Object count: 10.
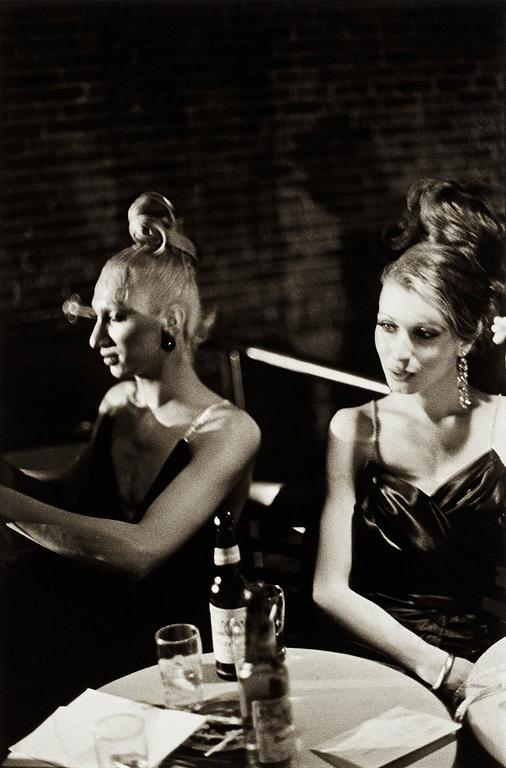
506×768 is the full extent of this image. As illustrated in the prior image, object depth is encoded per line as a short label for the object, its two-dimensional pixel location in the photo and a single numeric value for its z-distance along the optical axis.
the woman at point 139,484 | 2.49
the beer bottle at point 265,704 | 1.93
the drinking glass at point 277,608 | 2.21
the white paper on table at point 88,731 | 1.99
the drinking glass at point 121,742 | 1.94
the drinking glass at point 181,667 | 2.15
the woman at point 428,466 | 2.28
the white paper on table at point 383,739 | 1.93
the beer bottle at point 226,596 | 2.25
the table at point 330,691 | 2.05
